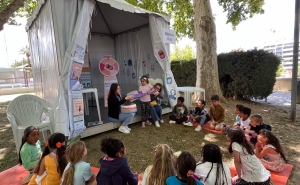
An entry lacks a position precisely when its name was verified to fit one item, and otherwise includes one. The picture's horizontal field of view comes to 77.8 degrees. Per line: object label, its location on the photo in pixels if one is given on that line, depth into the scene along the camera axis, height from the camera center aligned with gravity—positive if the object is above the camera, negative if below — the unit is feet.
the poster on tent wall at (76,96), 11.30 -1.13
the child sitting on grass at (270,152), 7.68 -3.33
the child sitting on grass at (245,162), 6.24 -2.99
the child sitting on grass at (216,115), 13.28 -2.95
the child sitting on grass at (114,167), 5.54 -2.69
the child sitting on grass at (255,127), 9.84 -2.89
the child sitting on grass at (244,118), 10.78 -2.64
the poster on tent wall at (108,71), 18.27 +0.60
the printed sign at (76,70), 11.32 +0.49
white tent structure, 11.18 +2.53
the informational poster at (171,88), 17.42 -1.19
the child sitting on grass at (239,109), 10.94 -2.08
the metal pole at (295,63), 14.65 +0.73
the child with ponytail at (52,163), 6.23 -2.82
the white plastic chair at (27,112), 10.74 -2.01
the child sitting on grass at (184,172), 4.71 -2.46
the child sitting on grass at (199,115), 14.06 -3.14
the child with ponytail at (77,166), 5.65 -2.75
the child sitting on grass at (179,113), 15.02 -3.12
